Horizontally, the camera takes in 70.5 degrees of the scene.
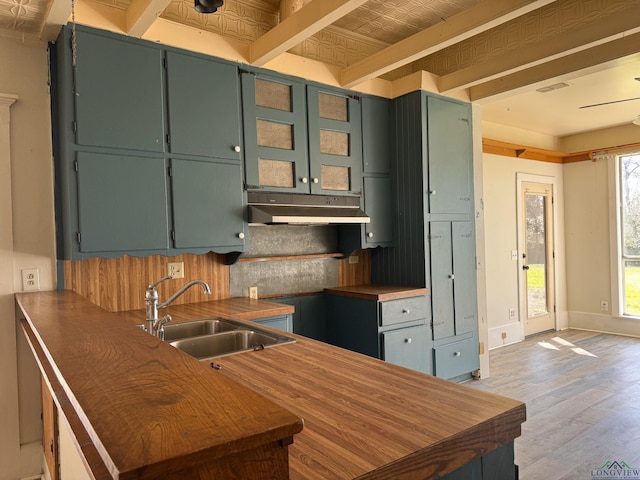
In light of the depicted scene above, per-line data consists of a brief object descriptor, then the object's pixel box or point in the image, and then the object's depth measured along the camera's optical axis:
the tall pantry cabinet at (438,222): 3.75
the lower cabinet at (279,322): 2.81
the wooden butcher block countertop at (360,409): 0.94
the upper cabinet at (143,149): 2.43
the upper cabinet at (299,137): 3.09
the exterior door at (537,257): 6.10
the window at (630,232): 6.06
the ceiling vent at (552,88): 4.35
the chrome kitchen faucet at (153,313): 2.16
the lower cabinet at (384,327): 3.41
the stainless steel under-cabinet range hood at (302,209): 2.99
